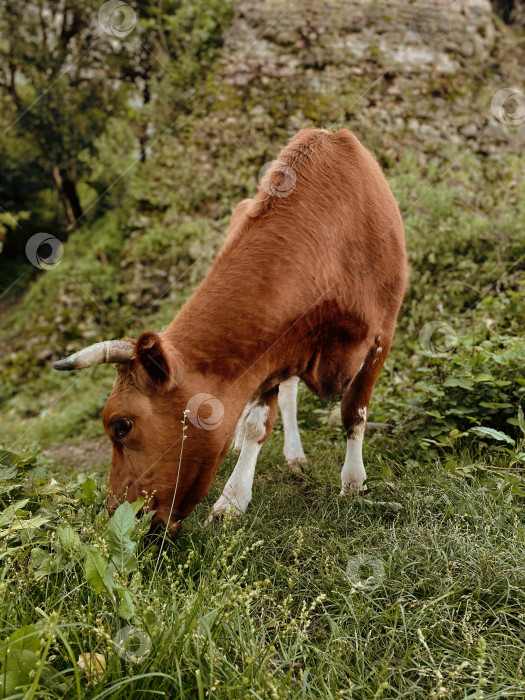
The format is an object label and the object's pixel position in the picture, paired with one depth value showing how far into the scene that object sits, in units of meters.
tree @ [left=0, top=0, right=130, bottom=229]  10.84
